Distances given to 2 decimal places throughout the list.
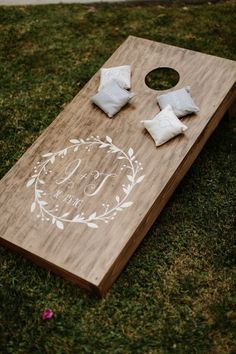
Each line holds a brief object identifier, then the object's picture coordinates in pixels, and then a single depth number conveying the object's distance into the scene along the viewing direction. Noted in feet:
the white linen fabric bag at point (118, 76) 10.11
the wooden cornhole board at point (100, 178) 8.14
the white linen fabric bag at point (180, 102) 9.39
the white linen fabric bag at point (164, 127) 9.05
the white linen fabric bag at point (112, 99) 9.69
